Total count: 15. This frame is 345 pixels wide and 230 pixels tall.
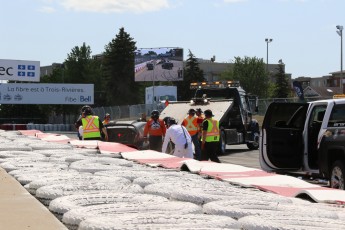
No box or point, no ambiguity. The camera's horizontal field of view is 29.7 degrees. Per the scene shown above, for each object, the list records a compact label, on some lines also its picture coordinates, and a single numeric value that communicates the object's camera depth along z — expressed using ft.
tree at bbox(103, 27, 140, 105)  302.86
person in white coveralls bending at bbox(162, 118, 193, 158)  45.01
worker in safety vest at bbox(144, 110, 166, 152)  56.59
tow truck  79.25
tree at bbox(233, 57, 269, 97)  334.44
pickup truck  36.04
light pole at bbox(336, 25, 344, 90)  217.36
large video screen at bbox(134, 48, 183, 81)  244.83
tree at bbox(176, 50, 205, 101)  329.31
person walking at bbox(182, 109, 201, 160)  58.65
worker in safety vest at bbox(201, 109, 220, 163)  51.90
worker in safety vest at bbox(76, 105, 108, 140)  53.10
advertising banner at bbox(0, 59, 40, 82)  236.63
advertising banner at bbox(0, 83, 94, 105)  230.68
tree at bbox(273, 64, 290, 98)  363.97
